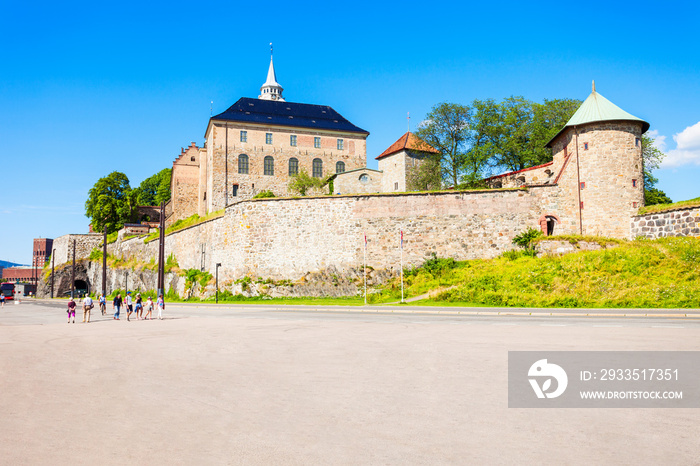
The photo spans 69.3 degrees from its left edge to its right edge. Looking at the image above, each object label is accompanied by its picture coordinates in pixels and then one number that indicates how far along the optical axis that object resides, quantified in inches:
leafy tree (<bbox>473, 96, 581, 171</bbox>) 1980.8
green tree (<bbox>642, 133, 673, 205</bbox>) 1886.1
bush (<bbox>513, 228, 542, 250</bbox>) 1430.9
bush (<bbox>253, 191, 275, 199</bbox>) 2062.0
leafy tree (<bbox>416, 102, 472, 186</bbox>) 2003.0
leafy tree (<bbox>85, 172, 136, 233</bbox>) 3021.7
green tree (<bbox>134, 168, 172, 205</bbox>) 3585.1
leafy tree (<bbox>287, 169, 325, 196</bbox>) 2285.9
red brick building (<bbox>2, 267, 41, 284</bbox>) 7236.7
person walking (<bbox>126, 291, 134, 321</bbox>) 1069.5
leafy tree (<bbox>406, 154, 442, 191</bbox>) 1995.6
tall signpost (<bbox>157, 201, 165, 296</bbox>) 1377.2
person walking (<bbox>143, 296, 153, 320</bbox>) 1131.0
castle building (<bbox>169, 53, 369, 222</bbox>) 2437.3
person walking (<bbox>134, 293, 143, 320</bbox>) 1112.5
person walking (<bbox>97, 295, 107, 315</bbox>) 1315.2
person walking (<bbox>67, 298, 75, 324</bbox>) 992.2
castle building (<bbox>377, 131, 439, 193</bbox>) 2086.6
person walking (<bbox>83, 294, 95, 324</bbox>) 1006.0
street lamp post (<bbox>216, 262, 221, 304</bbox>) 1571.5
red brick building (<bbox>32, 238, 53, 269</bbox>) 7165.4
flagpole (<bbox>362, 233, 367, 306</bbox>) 1453.1
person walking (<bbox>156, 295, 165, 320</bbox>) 1064.4
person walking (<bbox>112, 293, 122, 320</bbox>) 1119.6
